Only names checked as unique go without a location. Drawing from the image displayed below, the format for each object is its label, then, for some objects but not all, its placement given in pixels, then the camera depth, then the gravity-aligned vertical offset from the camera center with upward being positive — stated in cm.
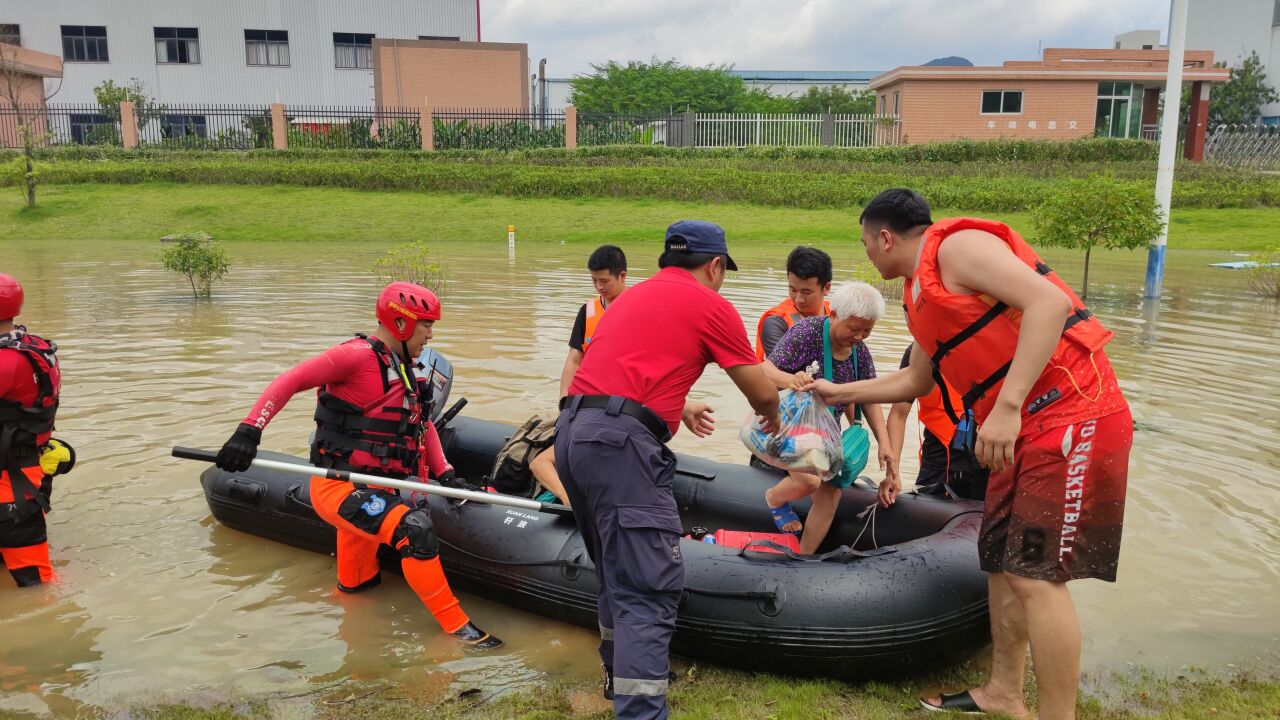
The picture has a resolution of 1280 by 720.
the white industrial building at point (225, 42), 3956 +500
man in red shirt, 326 -87
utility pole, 1352 +43
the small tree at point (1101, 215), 1423 -64
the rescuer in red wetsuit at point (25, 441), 459 -125
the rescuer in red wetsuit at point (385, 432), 421 -114
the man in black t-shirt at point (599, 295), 559 -69
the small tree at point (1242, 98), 4403 +314
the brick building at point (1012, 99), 3259 +229
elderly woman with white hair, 435 -87
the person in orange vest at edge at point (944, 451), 469 -133
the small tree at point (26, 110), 2448 +181
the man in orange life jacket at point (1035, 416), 300 -75
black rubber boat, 383 -168
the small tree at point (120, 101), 3288 +225
